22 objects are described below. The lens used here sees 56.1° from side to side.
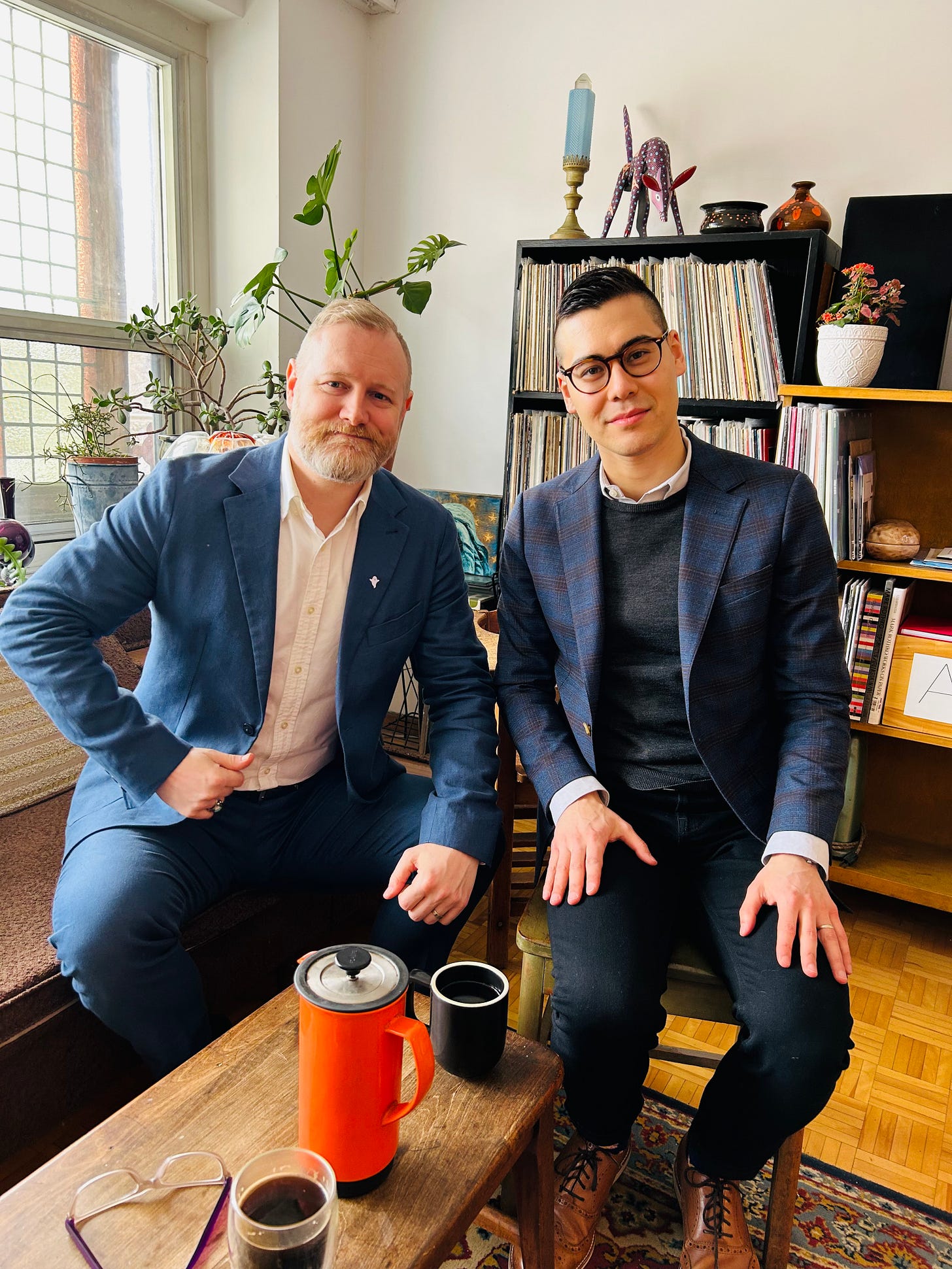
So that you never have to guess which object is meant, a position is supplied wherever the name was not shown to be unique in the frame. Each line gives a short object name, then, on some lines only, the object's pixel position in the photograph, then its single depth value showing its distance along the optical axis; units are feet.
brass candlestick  8.20
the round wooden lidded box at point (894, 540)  7.16
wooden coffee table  2.56
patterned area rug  4.37
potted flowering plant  6.75
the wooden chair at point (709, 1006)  4.12
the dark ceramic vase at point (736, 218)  7.51
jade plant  8.63
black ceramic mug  3.11
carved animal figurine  7.84
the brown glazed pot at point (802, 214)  7.24
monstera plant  8.22
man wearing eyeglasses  3.98
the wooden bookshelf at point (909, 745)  7.34
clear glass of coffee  2.26
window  8.08
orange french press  2.63
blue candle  8.08
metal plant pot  7.91
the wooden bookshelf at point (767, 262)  7.19
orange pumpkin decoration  7.93
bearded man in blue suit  4.41
